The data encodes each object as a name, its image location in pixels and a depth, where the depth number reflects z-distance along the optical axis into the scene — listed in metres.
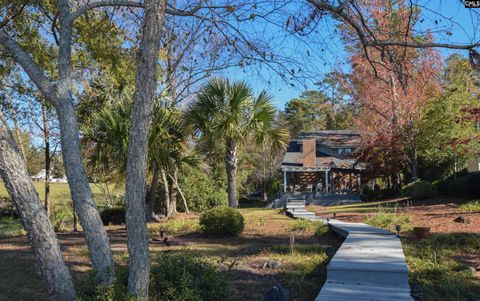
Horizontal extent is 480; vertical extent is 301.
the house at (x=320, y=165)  30.75
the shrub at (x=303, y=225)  11.68
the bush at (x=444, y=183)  20.75
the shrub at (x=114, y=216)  16.02
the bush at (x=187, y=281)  4.37
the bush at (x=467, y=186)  16.86
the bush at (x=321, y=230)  10.65
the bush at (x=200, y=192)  21.72
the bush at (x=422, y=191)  19.06
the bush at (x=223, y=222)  10.75
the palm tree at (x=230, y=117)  15.02
